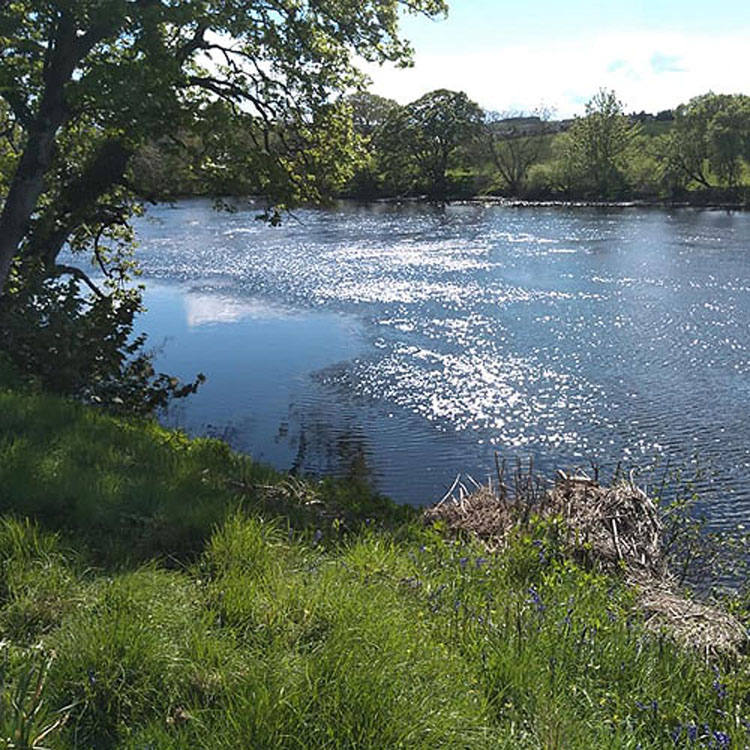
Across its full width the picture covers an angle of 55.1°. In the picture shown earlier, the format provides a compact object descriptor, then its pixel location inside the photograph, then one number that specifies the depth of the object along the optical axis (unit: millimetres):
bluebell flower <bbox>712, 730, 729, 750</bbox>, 3382
